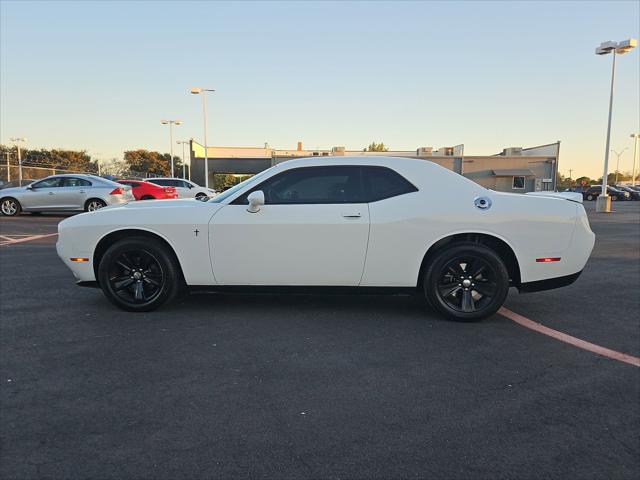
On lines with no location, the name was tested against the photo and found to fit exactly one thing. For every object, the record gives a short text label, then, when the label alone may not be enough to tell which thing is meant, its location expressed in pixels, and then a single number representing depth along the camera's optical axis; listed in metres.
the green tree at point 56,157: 77.06
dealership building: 45.59
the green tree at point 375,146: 101.02
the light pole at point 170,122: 50.03
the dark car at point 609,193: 43.72
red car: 17.86
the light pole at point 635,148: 66.71
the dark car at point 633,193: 45.72
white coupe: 4.26
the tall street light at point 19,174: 30.06
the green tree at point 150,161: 99.22
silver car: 15.11
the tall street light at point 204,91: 34.45
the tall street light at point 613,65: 20.95
